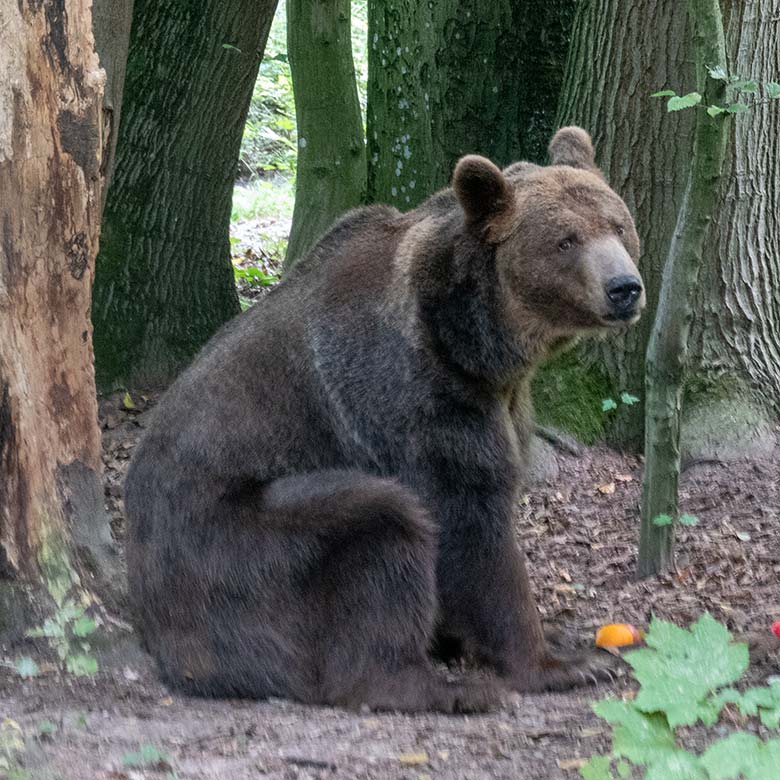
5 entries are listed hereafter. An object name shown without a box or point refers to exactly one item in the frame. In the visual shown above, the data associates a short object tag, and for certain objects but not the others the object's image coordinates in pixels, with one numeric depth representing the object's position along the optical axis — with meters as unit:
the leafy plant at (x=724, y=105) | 9.08
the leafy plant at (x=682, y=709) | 5.83
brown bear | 9.97
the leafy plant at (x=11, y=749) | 7.34
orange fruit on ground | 11.02
